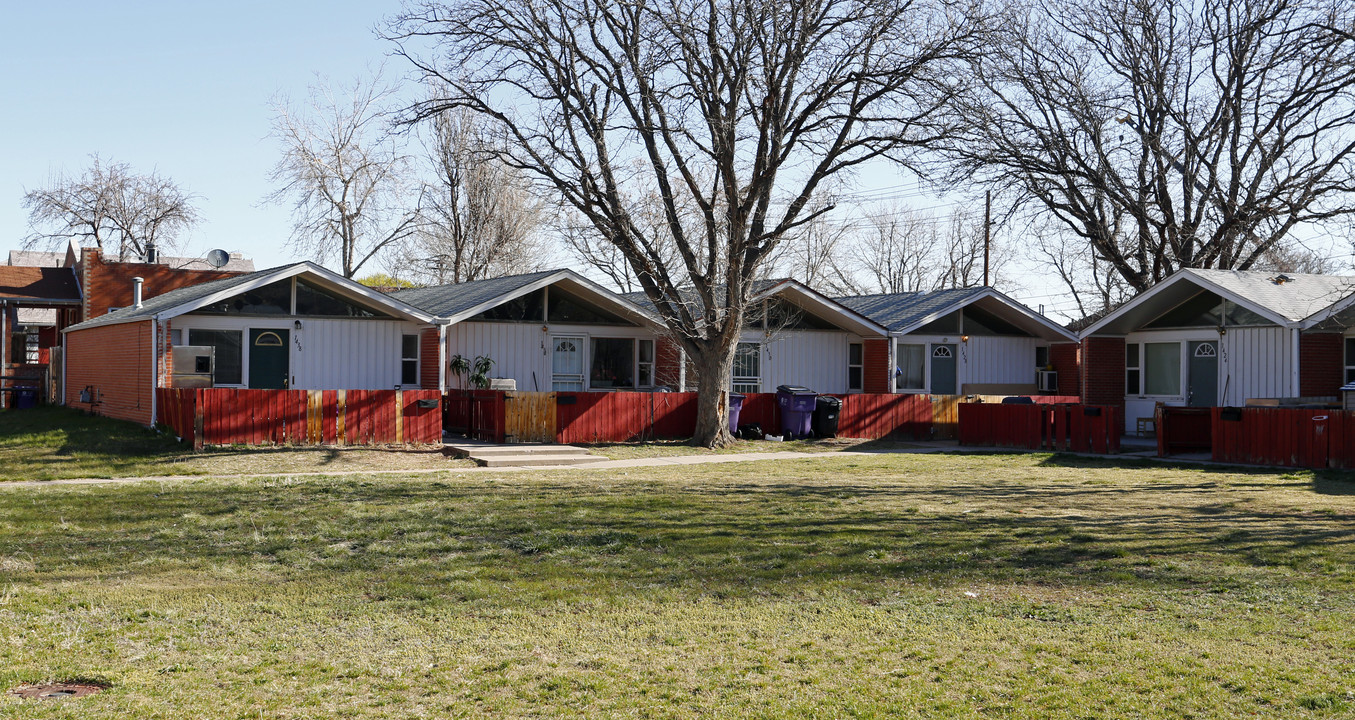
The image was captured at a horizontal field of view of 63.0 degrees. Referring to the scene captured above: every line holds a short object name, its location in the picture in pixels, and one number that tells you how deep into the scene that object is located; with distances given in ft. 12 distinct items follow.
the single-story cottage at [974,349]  101.50
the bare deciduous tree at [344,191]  160.86
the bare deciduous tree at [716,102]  72.02
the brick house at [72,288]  118.21
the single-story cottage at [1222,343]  73.10
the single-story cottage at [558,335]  86.12
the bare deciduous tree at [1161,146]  95.50
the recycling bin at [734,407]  83.10
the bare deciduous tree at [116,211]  177.99
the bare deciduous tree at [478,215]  166.30
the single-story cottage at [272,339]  74.43
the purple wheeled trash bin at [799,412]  84.94
